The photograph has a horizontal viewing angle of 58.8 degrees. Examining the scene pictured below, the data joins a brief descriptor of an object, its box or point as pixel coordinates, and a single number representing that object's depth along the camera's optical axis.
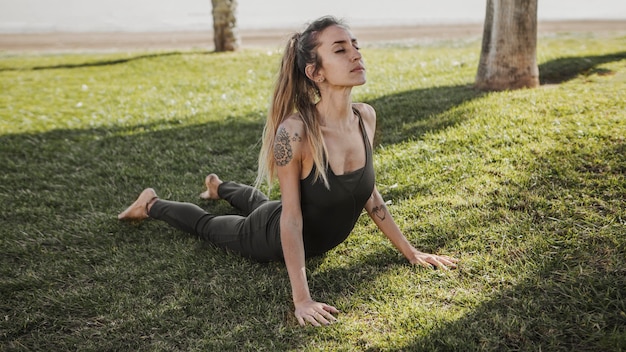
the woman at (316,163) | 3.45
